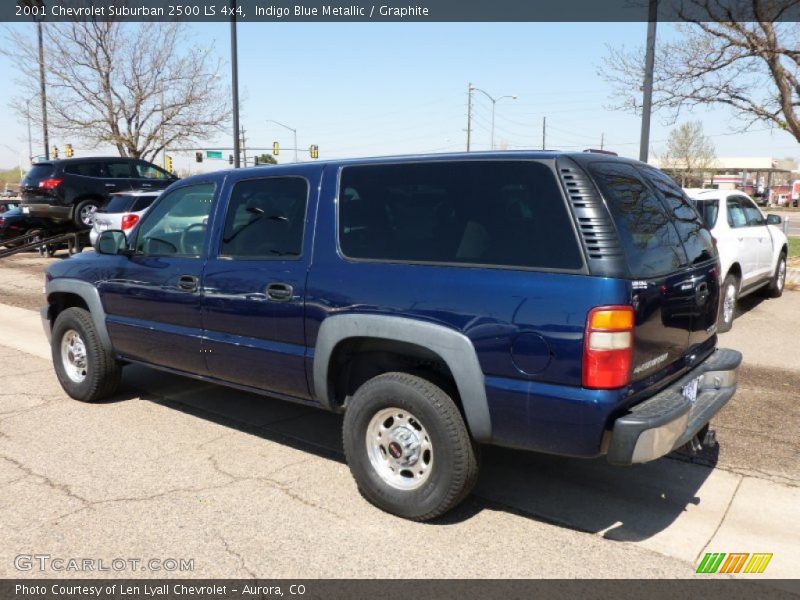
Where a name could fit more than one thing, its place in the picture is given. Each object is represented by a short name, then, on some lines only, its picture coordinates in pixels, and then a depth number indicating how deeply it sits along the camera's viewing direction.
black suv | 16.06
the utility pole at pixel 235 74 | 16.26
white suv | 8.22
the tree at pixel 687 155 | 56.19
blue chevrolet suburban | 3.07
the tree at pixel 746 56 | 12.69
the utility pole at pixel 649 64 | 10.74
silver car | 13.41
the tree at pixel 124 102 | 24.53
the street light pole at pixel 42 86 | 24.59
